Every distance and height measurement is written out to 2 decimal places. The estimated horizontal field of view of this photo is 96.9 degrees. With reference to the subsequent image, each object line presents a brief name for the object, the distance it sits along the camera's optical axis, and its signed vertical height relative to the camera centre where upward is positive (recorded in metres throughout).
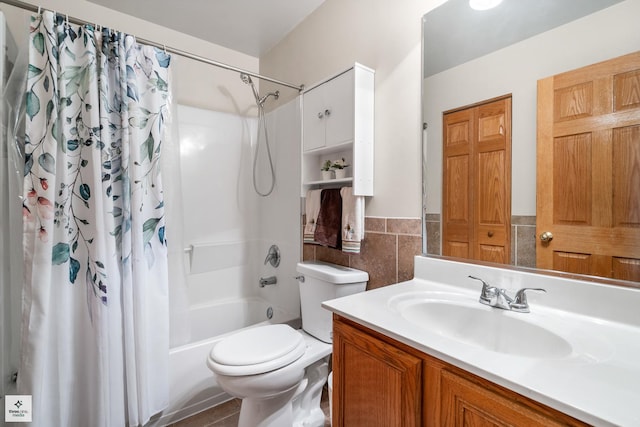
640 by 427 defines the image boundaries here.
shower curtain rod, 1.14 +0.84
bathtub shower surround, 2.10 -0.08
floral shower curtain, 1.13 -0.08
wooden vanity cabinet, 0.56 -0.44
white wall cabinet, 1.42 +0.46
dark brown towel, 1.55 -0.07
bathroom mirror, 0.86 +0.51
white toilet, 1.19 -0.67
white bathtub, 1.50 -0.95
